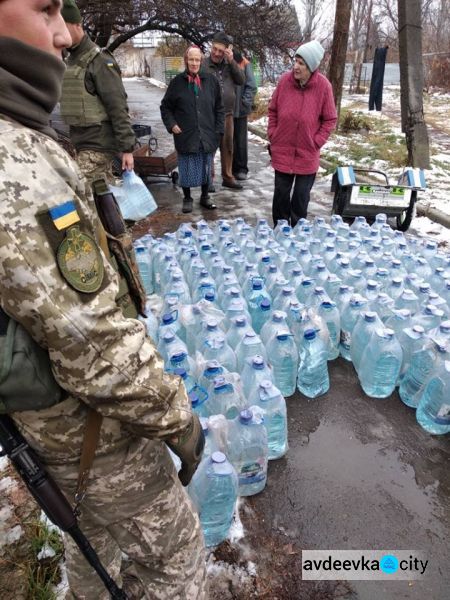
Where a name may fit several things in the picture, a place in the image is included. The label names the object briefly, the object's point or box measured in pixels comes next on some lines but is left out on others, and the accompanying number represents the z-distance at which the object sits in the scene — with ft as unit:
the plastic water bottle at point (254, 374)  8.23
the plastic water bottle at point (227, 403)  7.91
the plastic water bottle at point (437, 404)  8.51
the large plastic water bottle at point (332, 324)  10.63
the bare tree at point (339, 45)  30.71
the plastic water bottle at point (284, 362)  9.62
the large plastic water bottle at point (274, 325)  9.72
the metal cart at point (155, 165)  24.88
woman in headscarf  18.33
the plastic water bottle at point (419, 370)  8.94
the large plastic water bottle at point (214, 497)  6.48
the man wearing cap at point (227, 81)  20.24
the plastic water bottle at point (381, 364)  9.46
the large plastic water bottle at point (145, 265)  13.62
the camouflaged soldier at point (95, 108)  12.89
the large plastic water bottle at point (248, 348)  9.04
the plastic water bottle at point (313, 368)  9.90
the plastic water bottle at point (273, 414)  7.80
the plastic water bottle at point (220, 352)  8.91
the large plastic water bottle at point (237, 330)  9.50
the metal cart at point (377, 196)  17.90
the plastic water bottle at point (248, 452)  7.28
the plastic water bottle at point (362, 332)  9.91
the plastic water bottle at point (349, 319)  10.68
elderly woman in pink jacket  14.78
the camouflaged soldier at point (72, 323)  2.93
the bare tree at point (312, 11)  101.09
